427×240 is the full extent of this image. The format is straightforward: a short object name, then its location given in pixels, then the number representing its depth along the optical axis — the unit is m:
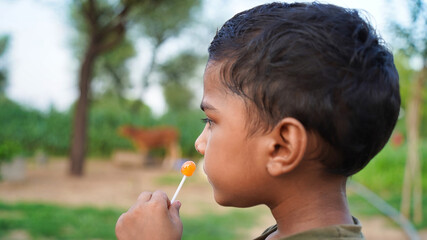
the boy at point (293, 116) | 0.90
